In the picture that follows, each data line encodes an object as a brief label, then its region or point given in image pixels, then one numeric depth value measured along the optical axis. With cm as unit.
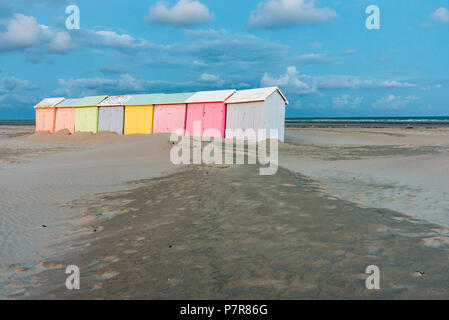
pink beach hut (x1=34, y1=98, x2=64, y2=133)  3366
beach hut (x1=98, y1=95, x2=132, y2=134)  2780
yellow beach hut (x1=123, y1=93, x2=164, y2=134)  2631
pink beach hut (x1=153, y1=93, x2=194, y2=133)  2498
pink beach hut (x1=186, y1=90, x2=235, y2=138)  2300
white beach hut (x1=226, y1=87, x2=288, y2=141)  2083
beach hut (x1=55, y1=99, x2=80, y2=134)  3158
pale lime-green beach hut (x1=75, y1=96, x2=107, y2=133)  2968
